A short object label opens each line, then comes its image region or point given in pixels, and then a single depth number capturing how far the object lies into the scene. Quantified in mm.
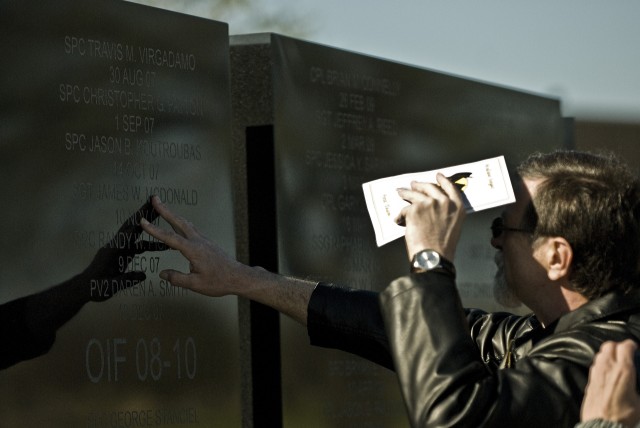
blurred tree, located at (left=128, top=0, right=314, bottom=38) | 23422
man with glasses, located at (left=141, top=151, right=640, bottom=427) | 3812
